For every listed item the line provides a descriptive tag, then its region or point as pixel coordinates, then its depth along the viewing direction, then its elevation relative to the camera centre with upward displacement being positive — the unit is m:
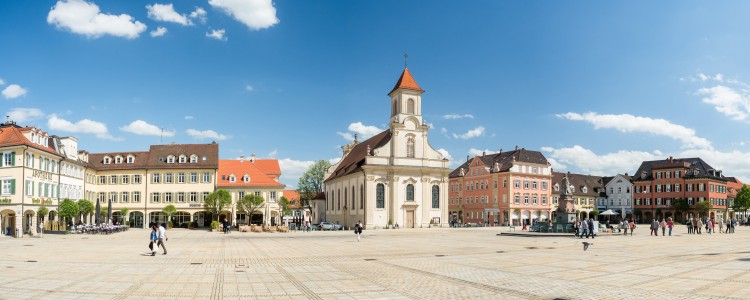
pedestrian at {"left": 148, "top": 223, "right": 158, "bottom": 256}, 26.98 -2.32
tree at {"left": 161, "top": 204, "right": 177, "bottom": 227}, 73.62 -2.57
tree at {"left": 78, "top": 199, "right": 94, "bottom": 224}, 60.12 -1.75
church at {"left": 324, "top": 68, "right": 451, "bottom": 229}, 73.69 +1.73
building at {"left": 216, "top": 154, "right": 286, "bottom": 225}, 79.62 -0.04
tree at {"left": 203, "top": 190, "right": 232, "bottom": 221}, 70.50 -1.25
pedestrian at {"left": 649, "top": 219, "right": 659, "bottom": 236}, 48.97 -3.20
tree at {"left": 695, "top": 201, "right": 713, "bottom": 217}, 97.12 -3.10
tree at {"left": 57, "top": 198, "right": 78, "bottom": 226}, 55.94 -1.83
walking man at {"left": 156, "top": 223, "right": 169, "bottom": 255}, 27.45 -2.22
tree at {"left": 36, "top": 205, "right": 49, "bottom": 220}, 55.31 -2.01
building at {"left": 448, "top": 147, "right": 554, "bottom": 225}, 93.69 +0.18
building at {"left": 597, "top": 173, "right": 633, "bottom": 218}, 113.31 -1.61
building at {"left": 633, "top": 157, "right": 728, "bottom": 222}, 101.62 +0.12
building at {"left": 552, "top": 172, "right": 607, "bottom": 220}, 110.85 -0.59
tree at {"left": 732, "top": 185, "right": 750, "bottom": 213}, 101.19 -2.01
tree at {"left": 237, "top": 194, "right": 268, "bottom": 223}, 71.50 -1.64
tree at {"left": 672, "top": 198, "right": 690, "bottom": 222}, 100.85 -3.03
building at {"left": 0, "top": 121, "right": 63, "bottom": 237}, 52.72 +1.14
